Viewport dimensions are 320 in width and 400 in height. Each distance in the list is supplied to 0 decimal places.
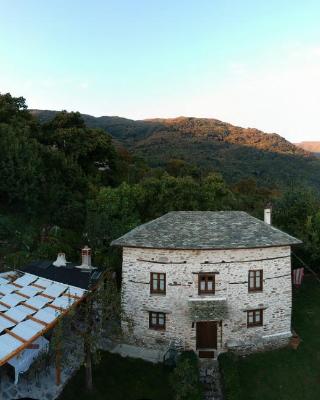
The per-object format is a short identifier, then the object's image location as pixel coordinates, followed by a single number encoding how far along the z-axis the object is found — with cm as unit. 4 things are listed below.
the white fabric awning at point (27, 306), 1341
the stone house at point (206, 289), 1931
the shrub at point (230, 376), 1611
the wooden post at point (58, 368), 1517
